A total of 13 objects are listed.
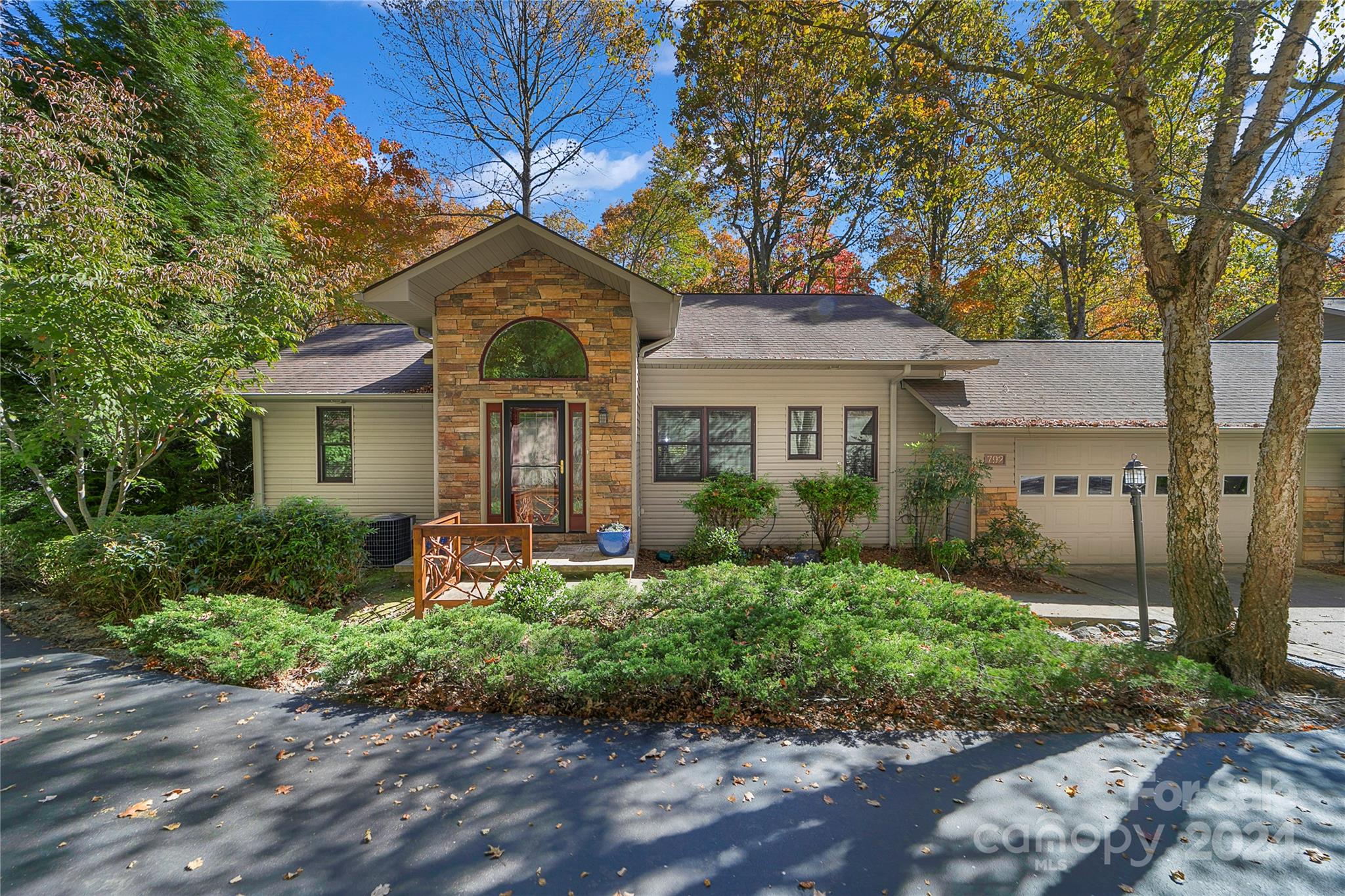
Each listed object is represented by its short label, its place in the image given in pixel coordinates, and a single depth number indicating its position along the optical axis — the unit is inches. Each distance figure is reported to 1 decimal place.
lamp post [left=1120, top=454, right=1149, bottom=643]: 212.1
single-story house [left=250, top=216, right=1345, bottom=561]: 311.6
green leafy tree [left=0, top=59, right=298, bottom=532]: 216.1
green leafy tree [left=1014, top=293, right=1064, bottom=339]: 649.6
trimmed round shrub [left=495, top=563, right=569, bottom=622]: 203.5
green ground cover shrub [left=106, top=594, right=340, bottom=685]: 169.8
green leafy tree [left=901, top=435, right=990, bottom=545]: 321.1
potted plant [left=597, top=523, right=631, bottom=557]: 291.0
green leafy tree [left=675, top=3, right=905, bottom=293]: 676.1
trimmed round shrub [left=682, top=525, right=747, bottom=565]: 316.2
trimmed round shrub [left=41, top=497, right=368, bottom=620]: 212.8
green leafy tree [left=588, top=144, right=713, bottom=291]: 712.4
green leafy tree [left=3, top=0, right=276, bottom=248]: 380.8
